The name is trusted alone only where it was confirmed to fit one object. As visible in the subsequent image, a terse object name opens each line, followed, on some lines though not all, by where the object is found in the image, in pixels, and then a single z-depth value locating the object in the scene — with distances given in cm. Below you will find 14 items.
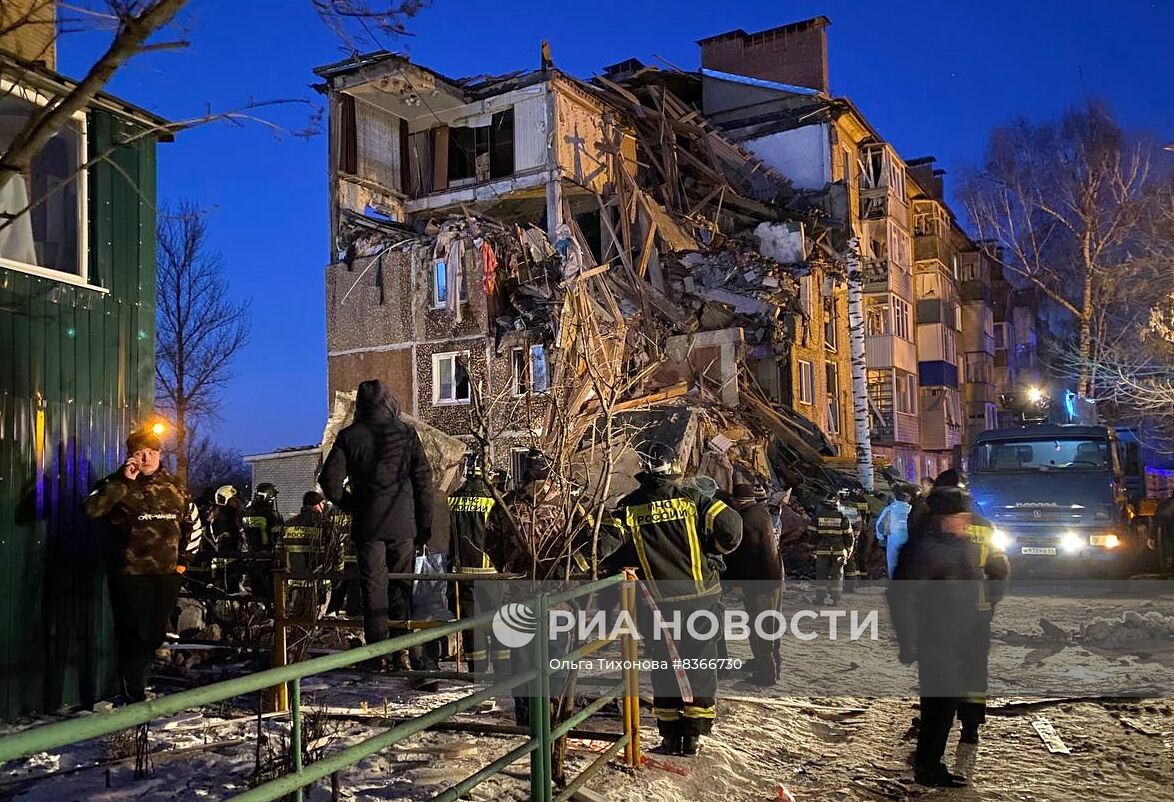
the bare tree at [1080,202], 2469
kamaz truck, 1580
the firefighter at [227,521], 1099
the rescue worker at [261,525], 987
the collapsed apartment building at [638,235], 2373
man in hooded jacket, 668
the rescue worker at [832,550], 1325
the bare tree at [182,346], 3192
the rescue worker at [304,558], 803
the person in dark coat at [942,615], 563
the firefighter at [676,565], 571
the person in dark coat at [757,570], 816
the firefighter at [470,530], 812
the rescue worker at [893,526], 1010
